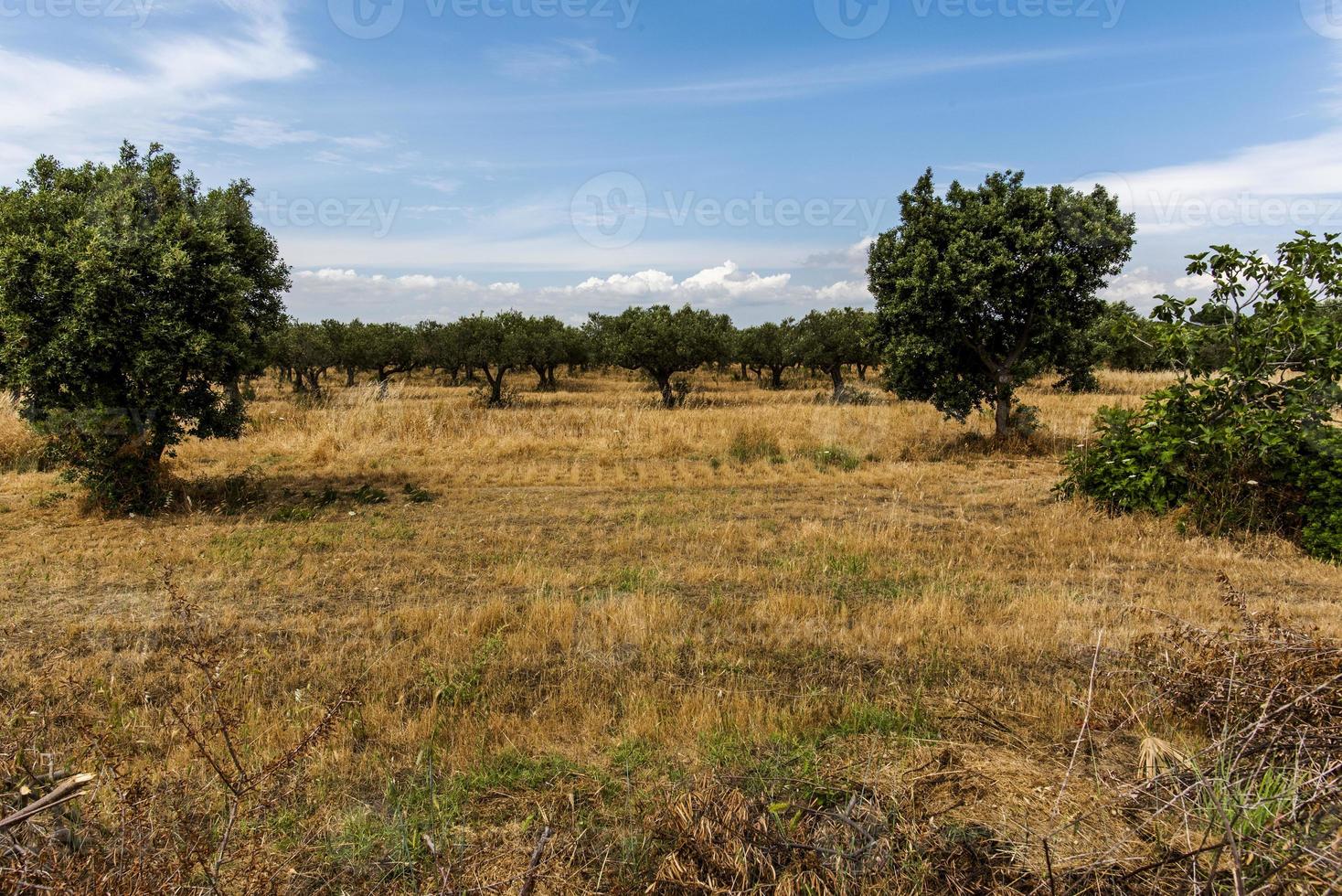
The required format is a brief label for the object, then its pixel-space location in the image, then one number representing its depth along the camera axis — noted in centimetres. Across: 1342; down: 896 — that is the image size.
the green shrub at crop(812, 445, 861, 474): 1390
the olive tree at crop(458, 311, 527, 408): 3650
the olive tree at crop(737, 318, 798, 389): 4375
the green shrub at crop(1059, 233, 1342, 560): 814
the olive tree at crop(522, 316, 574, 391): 3853
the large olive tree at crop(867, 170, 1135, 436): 1370
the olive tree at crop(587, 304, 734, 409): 3125
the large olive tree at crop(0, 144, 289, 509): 873
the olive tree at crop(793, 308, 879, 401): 3791
